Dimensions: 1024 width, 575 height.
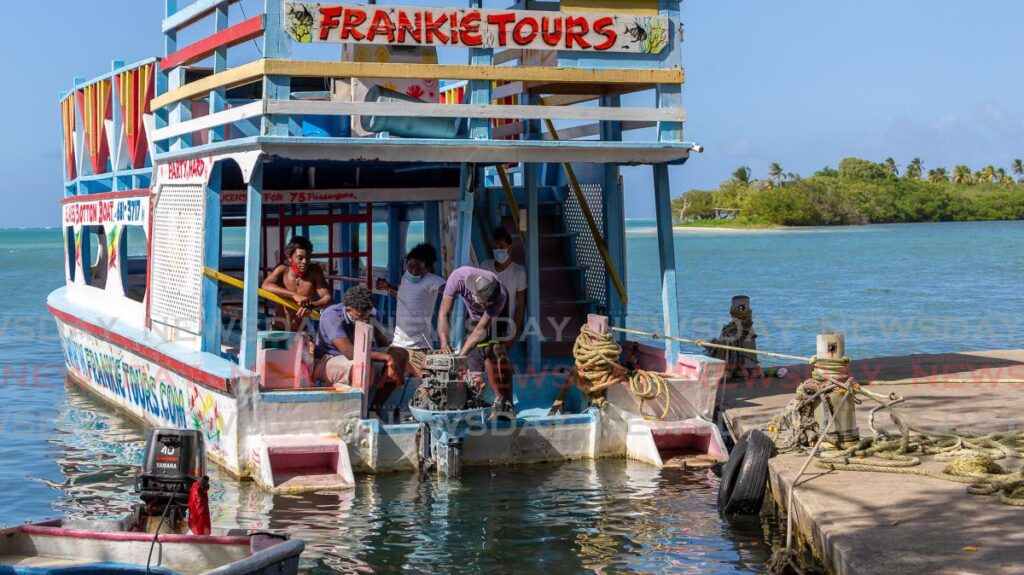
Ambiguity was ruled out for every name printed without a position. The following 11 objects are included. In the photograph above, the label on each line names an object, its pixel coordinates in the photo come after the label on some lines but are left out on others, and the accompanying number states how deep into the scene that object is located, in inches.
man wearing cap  443.2
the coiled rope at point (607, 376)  450.0
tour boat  420.2
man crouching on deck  445.1
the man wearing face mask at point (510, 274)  493.4
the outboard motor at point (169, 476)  303.6
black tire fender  384.5
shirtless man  484.7
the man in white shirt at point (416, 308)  464.1
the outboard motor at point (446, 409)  409.7
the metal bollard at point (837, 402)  385.1
